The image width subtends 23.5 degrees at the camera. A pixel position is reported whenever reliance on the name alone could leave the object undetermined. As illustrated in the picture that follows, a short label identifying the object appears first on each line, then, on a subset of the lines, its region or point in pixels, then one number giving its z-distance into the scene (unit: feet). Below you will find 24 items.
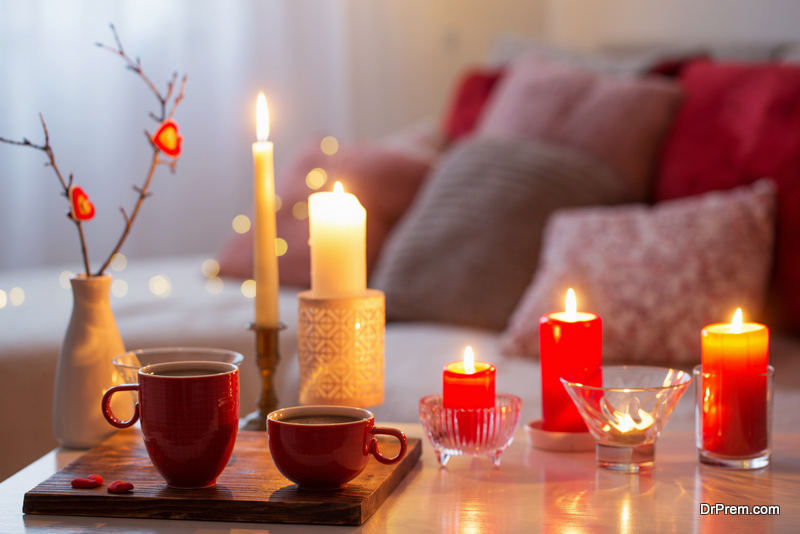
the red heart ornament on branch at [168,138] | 6.21
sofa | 7.61
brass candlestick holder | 6.41
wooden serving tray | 5.50
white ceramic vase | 6.20
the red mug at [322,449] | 5.52
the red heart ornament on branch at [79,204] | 6.16
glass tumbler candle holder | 5.90
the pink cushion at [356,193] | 9.70
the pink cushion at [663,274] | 7.58
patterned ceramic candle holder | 6.15
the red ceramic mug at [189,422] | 5.56
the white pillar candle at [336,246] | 6.20
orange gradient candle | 5.90
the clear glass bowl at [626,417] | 5.82
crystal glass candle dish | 5.89
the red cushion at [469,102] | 11.14
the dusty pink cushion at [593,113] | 8.92
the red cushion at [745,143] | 7.92
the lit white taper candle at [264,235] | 6.37
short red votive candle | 5.92
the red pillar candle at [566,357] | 6.07
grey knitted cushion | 8.38
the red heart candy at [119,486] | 5.62
